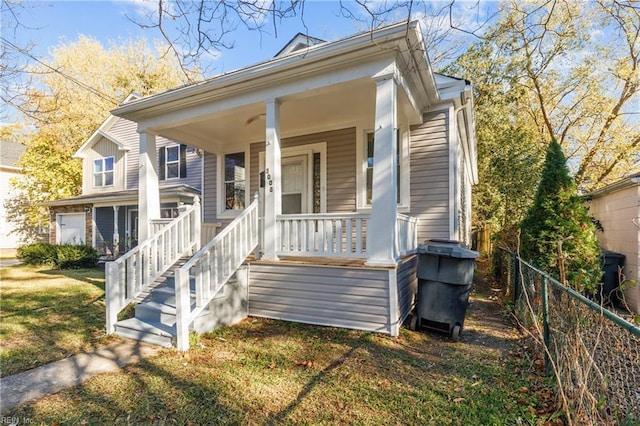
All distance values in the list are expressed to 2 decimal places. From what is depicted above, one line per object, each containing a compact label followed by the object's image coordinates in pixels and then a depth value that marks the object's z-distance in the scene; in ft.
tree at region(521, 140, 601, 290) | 17.15
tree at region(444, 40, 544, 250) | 39.63
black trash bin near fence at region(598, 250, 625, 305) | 22.75
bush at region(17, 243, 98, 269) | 39.17
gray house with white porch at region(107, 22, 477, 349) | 14.26
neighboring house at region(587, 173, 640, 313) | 20.97
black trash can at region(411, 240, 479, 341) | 14.29
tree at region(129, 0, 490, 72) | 9.65
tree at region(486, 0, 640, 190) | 43.27
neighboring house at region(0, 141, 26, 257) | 58.49
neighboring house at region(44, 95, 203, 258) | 45.27
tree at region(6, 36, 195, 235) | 57.31
